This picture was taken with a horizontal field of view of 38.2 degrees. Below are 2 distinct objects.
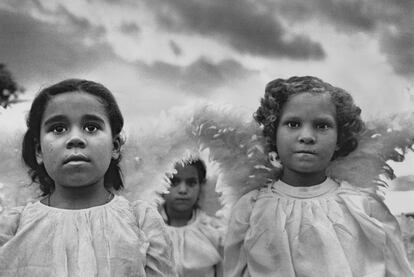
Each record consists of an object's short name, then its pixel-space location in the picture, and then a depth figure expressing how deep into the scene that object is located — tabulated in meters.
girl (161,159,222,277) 3.01
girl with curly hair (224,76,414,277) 2.29
